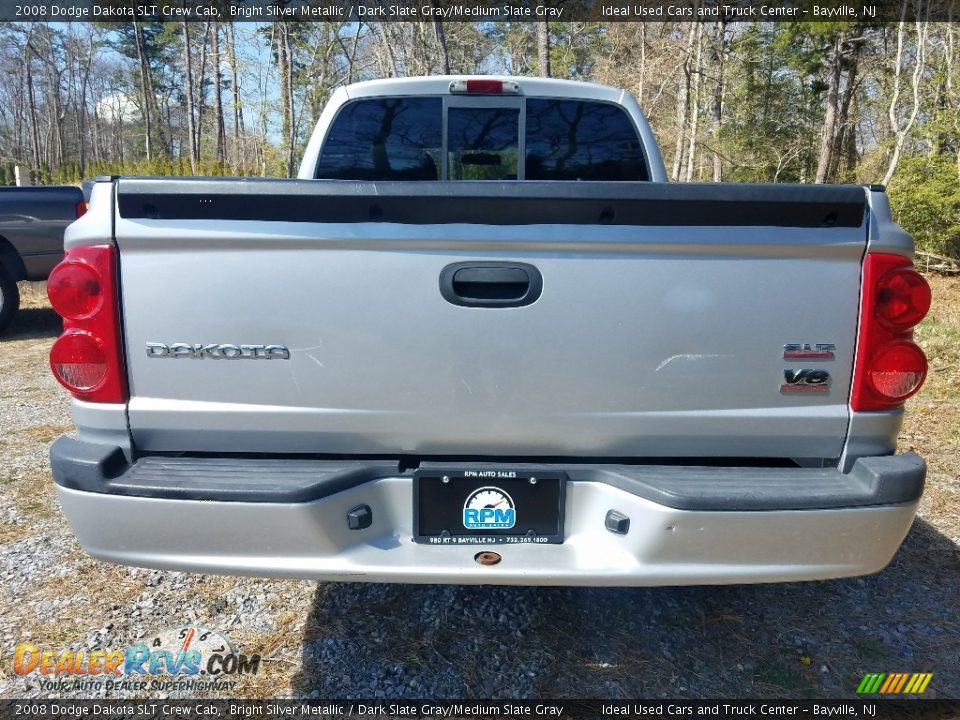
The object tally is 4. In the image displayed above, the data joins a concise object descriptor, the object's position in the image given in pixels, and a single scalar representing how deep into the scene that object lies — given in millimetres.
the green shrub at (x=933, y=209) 11250
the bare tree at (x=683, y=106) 26109
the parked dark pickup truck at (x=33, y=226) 7375
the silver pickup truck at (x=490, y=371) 1853
